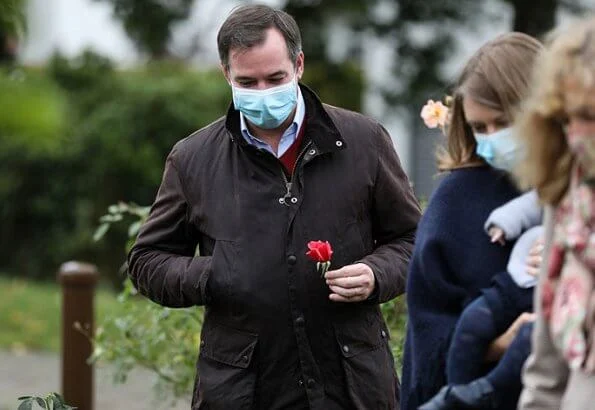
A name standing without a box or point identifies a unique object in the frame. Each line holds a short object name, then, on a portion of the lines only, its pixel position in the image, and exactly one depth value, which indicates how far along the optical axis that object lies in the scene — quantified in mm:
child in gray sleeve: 6547
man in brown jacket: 8664
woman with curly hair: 5750
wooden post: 14914
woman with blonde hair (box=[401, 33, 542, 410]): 6754
